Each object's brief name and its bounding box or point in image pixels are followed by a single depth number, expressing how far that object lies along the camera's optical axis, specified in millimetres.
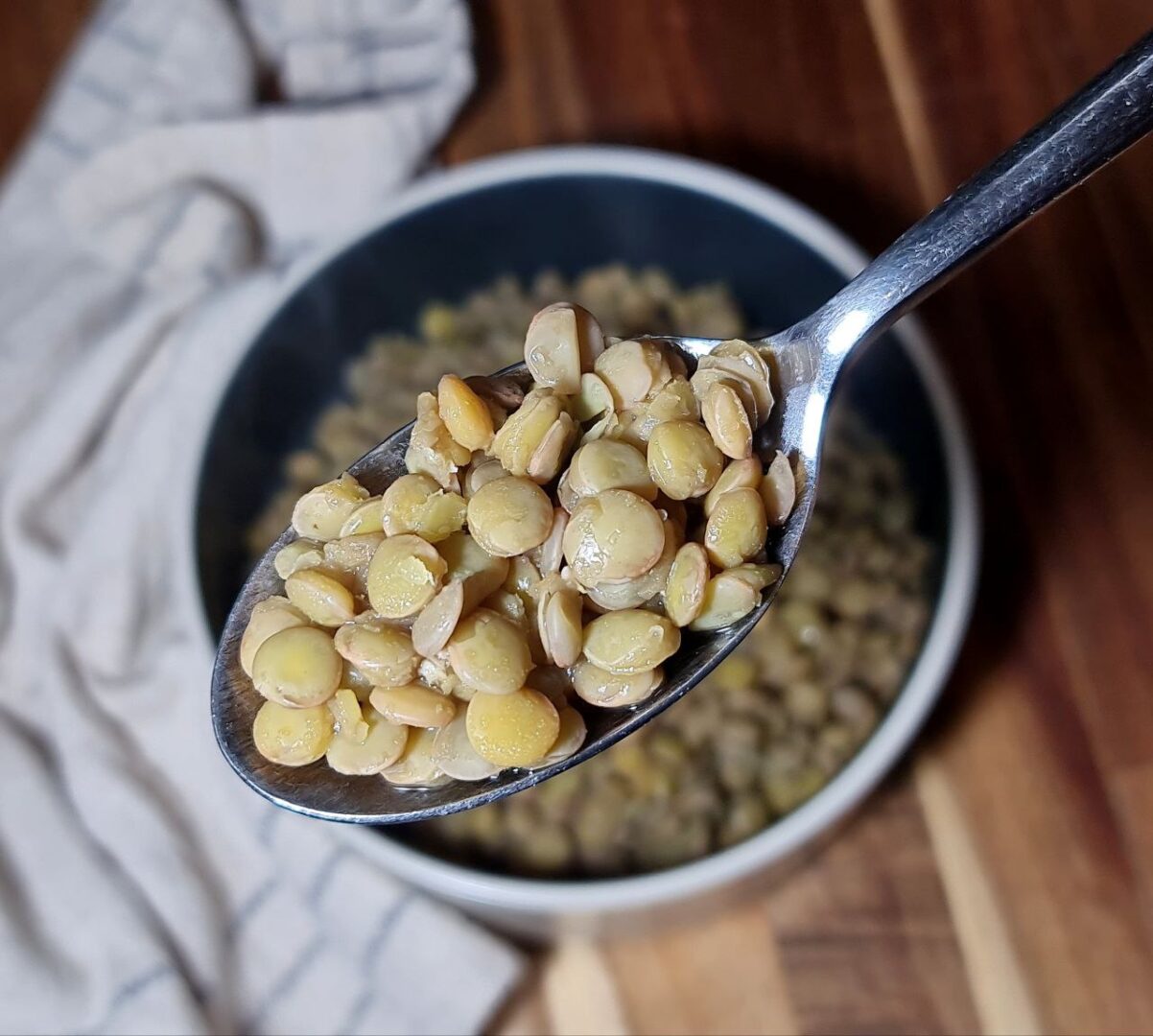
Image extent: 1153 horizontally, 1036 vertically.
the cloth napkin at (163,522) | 214
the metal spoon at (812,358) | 152
